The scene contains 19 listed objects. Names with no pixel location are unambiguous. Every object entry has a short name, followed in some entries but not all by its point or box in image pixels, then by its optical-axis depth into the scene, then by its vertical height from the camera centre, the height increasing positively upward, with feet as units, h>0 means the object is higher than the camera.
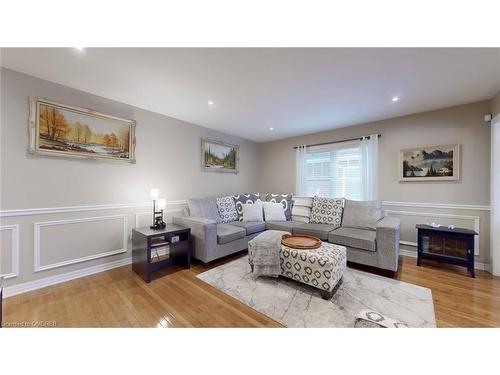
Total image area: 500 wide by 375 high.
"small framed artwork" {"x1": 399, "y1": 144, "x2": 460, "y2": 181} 8.75 +1.31
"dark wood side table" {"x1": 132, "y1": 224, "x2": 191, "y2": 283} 7.27 -2.64
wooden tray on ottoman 6.71 -2.08
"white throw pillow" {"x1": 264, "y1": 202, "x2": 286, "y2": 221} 11.50 -1.51
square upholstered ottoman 5.96 -2.60
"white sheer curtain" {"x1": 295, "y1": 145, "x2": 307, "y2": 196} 13.48 +1.24
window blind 11.50 +1.10
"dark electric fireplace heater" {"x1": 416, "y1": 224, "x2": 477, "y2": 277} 7.66 -2.45
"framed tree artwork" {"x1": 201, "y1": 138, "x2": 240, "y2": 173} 11.94 +2.12
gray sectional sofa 7.75 -2.11
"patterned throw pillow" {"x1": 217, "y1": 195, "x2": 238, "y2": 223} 11.09 -1.33
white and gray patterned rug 5.17 -3.59
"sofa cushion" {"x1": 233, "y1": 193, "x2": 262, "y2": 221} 11.64 -0.82
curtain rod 10.81 +3.00
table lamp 8.50 -0.87
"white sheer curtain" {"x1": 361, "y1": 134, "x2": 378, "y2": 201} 10.62 +1.26
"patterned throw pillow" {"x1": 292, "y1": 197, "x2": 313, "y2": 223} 11.33 -1.29
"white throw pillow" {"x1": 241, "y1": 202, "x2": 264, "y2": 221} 11.33 -1.51
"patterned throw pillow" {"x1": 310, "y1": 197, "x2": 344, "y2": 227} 10.35 -1.31
